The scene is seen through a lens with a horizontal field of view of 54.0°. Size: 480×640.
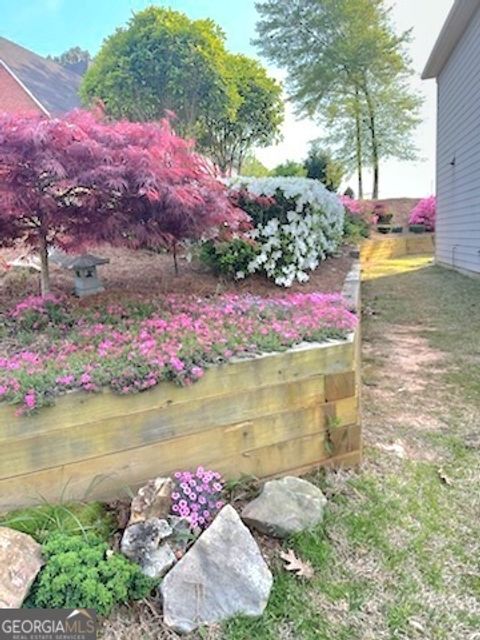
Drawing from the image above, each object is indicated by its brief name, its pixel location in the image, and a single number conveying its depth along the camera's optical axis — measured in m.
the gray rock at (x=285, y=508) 1.76
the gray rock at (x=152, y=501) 1.67
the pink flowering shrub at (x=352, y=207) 9.33
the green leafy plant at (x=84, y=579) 1.40
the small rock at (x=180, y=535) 1.63
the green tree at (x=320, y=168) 13.12
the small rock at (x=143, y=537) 1.56
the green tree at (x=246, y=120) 13.41
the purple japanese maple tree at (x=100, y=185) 2.08
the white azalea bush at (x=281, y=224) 3.78
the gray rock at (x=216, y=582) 1.47
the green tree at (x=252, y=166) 15.97
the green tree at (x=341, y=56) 16.11
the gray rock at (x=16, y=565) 1.37
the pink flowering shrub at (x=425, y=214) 15.31
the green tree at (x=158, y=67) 10.44
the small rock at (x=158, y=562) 1.53
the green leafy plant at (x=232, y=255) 3.69
